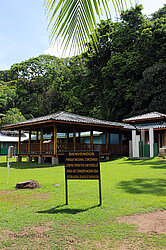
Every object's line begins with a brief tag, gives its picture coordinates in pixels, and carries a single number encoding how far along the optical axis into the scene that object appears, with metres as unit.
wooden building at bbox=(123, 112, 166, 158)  19.64
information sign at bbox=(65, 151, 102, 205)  5.66
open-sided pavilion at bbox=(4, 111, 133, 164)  18.61
